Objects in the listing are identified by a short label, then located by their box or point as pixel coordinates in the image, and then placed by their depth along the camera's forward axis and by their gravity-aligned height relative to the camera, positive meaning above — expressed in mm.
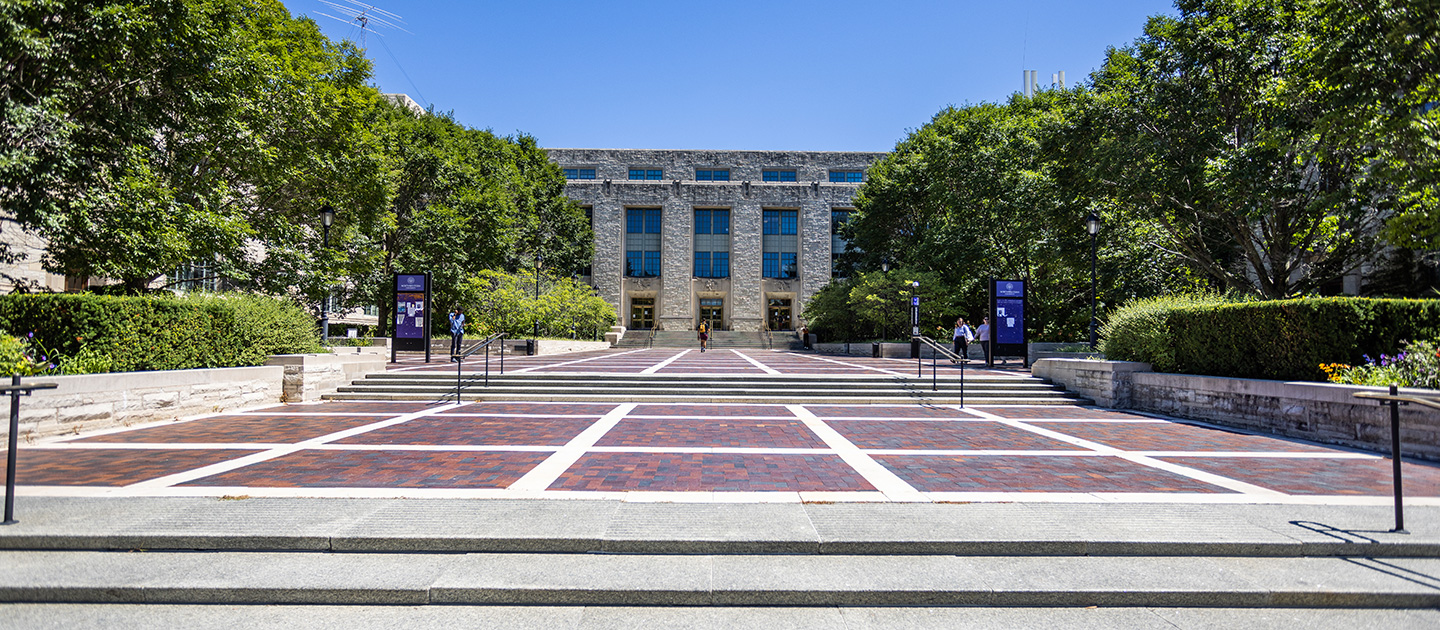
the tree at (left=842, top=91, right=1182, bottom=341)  20922 +5279
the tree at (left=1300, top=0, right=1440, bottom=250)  9398 +4314
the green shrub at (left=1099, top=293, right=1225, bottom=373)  11656 +39
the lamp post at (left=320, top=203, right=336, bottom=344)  16891 +3173
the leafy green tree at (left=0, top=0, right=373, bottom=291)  9586 +4028
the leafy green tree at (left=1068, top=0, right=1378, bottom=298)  14555 +4997
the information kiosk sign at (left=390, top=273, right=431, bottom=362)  16953 +417
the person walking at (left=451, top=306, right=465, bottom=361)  22269 -38
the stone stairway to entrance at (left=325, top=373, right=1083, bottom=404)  12422 -1287
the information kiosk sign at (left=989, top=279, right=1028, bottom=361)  17625 +412
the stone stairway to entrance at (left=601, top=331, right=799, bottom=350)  42625 -749
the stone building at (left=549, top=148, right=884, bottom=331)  51031 +7335
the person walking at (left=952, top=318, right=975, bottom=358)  19422 -85
